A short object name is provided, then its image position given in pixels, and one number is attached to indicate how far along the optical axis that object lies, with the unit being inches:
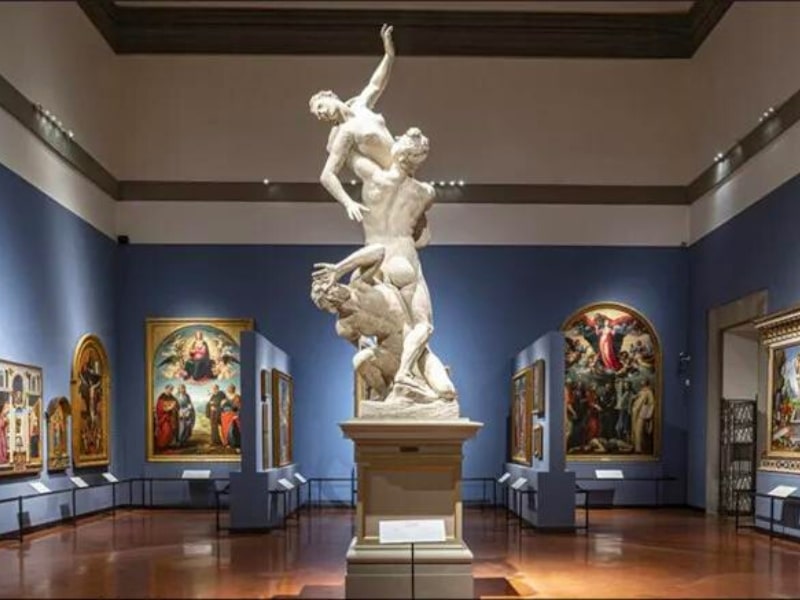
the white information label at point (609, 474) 759.7
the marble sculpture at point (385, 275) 360.8
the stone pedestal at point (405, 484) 343.3
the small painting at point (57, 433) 642.2
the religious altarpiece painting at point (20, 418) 562.9
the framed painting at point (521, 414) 707.4
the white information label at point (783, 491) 544.1
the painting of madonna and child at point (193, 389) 799.1
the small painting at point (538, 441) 660.1
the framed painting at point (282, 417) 693.3
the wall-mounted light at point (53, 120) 645.8
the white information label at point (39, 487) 593.6
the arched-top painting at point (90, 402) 697.0
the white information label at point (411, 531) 331.9
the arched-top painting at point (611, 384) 802.2
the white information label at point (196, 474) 772.3
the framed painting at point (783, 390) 551.5
